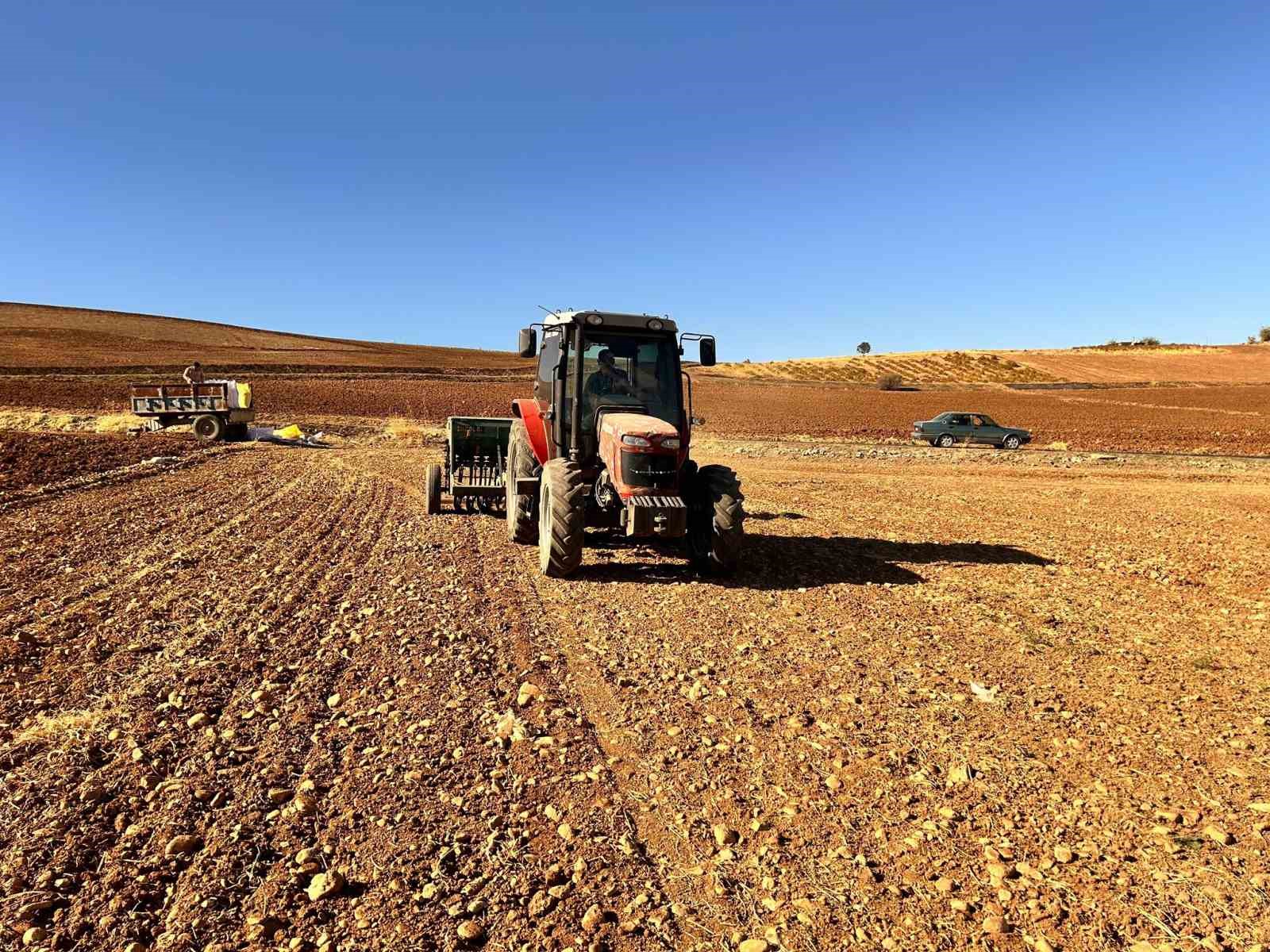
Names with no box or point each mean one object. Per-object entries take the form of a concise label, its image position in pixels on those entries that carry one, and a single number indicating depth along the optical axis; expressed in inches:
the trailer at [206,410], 850.1
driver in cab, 314.0
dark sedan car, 1085.1
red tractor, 280.8
